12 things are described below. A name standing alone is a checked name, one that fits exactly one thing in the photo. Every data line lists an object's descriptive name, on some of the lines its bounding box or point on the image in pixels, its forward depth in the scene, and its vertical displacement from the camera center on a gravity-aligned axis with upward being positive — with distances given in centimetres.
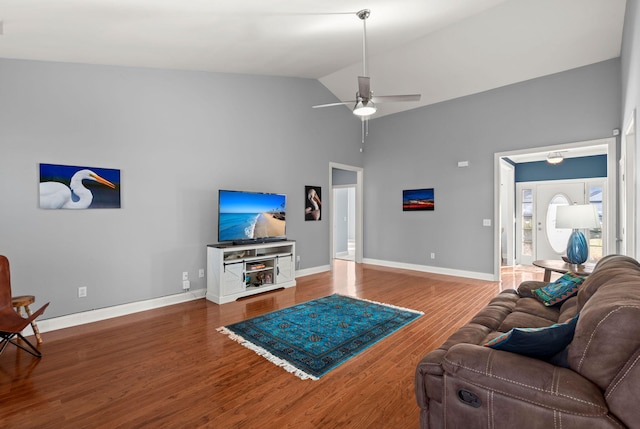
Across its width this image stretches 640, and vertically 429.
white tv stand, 431 -81
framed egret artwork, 330 +32
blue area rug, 264 -121
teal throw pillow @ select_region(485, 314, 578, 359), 132 -55
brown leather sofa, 108 -66
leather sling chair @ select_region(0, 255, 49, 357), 251 -82
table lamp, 368 -14
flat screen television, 455 -2
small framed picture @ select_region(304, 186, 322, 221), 609 +23
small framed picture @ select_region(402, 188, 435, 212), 637 +30
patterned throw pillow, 242 -62
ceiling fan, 346 +137
